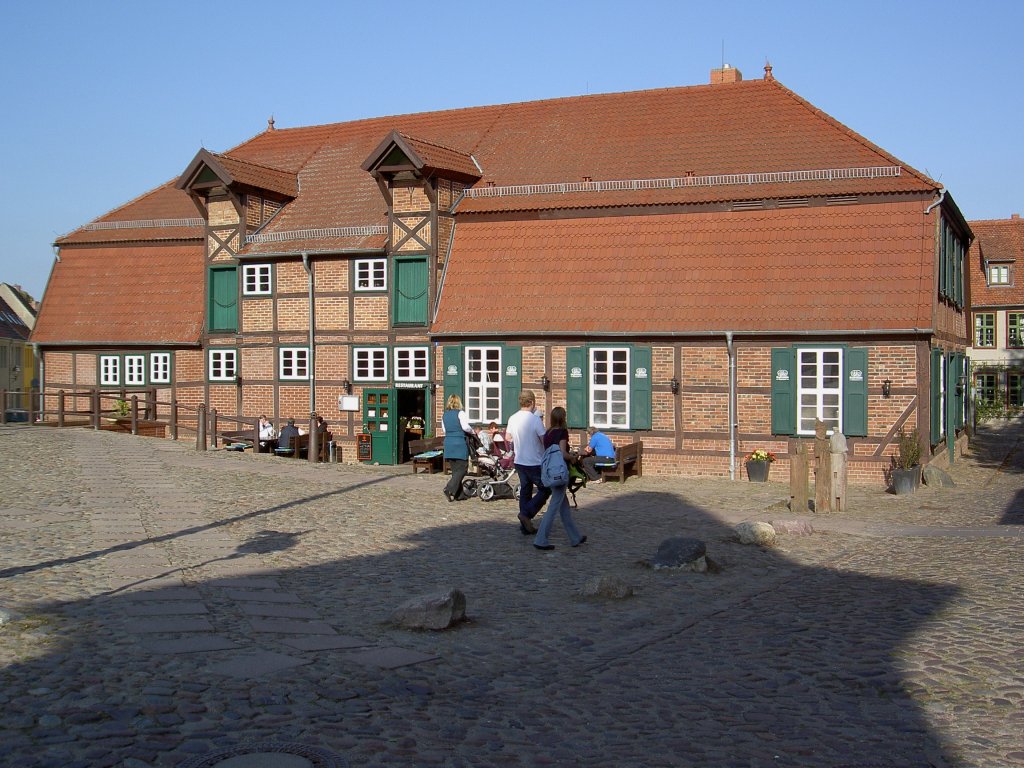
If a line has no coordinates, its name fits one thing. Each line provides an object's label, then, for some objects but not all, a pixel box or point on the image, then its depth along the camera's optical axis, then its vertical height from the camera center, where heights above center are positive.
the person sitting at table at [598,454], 21.23 -1.49
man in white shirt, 13.41 -0.82
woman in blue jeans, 12.74 -1.48
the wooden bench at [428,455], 22.05 -1.56
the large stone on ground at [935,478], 20.56 -1.95
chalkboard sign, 26.91 -1.74
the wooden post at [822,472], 16.61 -1.46
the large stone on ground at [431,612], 8.87 -1.93
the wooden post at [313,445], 25.09 -1.52
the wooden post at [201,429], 24.55 -1.12
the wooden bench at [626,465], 21.45 -1.76
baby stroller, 17.42 -1.66
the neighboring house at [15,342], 65.19 +2.34
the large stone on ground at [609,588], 10.22 -2.00
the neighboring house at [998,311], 51.97 +3.18
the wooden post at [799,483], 16.50 -1.62
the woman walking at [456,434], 16.44 -0.84
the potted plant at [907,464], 19.53 -1.64
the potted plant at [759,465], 21.58 -1.75
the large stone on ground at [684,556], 11.70 -1.94
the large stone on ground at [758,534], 13.51 -1.96
